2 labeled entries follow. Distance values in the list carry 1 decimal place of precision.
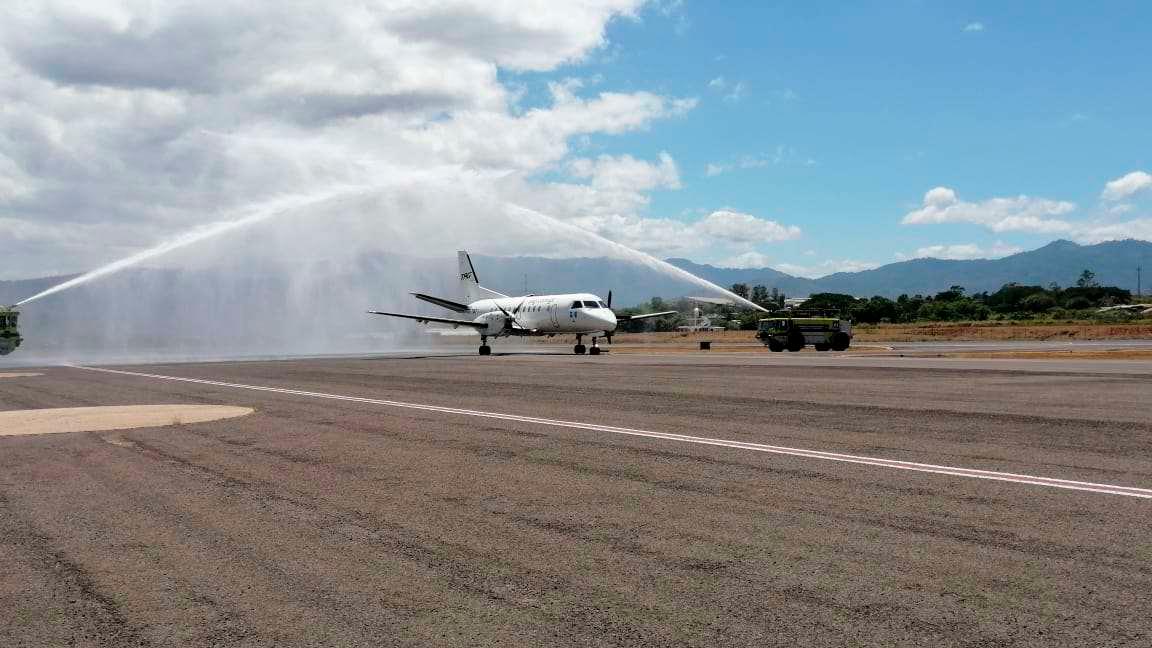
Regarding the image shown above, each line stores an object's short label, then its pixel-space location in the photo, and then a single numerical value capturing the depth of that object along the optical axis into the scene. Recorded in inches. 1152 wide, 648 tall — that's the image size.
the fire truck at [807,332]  2076.8
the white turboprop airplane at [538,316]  2076.8
